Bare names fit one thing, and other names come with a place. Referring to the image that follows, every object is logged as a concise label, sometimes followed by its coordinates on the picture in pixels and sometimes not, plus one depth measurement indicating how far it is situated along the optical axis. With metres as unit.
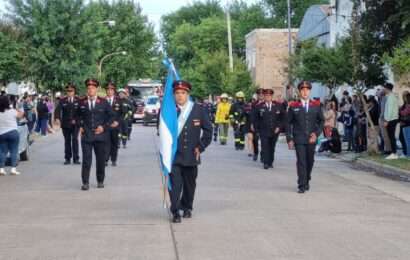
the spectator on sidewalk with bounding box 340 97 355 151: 27.56
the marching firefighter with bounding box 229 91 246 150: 28.31
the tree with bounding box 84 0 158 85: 80.88
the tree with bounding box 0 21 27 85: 31.46
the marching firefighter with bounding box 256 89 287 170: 21.08
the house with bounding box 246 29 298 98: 74.12
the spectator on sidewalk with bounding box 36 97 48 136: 38.75
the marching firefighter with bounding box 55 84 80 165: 21.52
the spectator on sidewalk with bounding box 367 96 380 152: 24.76
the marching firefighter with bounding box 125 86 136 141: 26.74
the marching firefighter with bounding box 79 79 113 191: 15.77
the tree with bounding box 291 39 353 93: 27.92
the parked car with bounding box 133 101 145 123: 56.78
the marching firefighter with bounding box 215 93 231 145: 31.90
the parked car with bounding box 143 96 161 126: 53.94
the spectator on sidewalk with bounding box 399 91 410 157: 22.44
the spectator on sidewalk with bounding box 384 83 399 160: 23.22
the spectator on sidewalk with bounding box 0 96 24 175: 18.69
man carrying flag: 11.89
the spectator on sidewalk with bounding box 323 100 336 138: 27.56
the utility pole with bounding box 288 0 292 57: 43.47
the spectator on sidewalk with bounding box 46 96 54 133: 42.52
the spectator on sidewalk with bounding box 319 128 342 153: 27.00
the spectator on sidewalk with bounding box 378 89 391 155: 23.89
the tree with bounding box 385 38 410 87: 20.53
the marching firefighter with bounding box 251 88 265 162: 22.17
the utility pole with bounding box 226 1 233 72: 58.72
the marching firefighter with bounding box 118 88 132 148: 23.50
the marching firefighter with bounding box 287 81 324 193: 15.66
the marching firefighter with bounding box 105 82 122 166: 21.25
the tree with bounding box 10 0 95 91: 47.09
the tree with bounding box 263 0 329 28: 95.62
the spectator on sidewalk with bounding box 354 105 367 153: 26.31
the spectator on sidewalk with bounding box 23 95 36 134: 33.32
